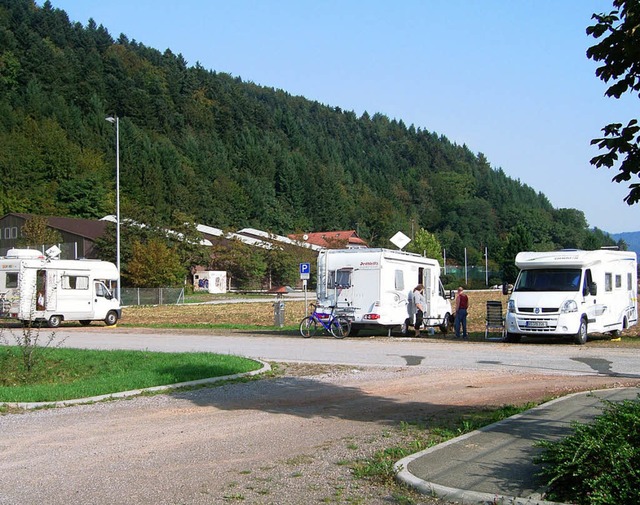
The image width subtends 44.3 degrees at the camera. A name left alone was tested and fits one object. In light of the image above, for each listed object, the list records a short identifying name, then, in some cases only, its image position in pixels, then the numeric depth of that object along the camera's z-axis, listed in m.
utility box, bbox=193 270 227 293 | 85.00
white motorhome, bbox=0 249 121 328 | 32.72
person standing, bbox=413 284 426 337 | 26.52
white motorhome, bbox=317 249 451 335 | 25.53
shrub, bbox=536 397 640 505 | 5.68
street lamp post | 43.34
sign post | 31.69
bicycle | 26.05
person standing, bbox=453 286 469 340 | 26.12
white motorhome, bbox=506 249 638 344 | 22.69
